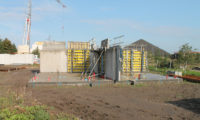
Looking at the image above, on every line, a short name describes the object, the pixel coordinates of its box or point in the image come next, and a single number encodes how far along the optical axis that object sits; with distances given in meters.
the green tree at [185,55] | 23.00
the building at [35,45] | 88.91
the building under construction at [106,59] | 13.72
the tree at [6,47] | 48.43
